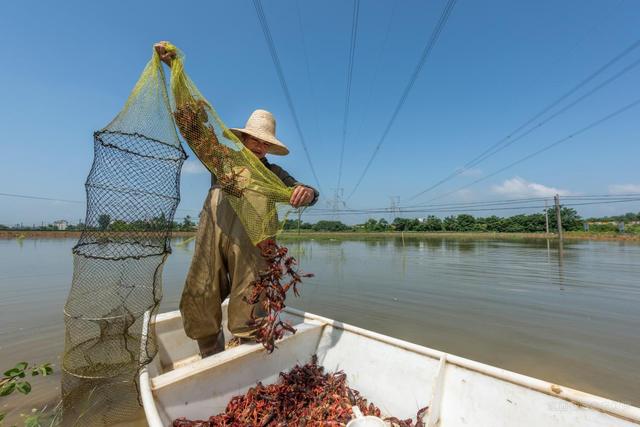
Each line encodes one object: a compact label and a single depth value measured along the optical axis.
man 2.36
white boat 1.56
